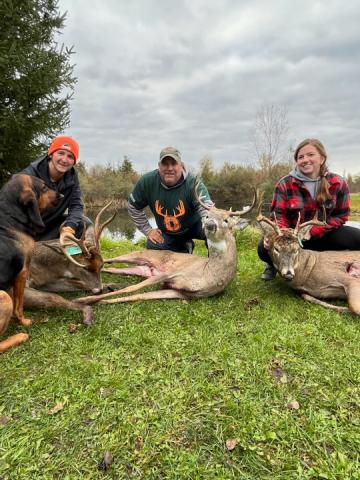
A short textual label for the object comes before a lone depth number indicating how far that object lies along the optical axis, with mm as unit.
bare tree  31672
